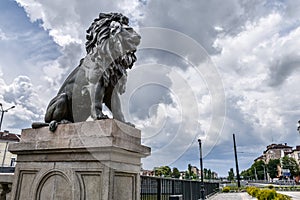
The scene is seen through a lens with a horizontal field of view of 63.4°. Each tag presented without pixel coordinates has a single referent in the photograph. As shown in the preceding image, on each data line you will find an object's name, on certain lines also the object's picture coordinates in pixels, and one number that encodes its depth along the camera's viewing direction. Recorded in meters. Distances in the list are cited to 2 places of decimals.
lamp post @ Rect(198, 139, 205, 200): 13.43
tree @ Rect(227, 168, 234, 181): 87.84
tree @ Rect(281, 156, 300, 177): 65.31
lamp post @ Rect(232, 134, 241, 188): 34.47
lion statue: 3.44
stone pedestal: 2.83
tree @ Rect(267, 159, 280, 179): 76.06
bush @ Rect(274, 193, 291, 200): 8.81
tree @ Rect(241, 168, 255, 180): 93.19
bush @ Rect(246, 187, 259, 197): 16.27
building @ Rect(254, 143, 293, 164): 92.50
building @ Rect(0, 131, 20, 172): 37.06
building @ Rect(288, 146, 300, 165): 76.04
